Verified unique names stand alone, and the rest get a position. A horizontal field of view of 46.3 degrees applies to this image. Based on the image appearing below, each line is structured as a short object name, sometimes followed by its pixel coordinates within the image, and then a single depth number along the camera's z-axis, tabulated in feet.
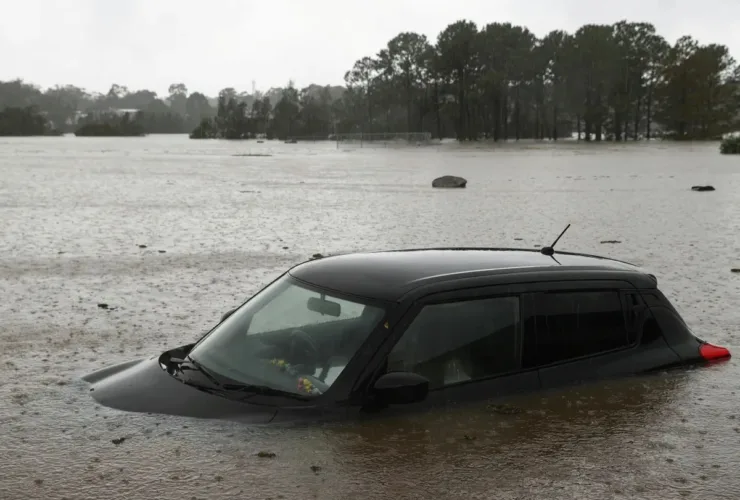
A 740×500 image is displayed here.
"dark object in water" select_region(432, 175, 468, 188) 105.70
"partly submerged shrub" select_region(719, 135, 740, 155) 217.36
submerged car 16.56
